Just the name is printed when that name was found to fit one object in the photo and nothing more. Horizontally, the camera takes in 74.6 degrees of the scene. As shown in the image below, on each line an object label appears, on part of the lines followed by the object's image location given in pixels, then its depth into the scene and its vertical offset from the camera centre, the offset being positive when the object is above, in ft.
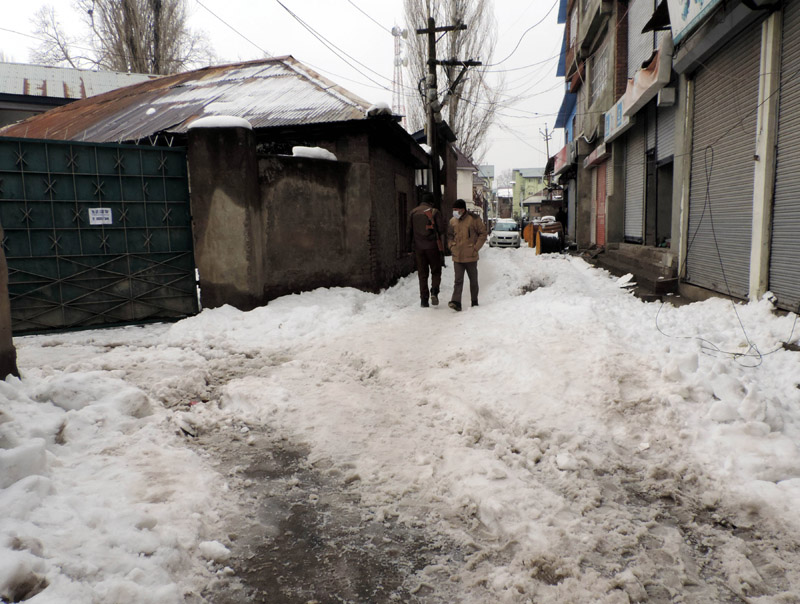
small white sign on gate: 24.36 +1.27
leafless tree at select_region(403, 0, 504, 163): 84.99 +31.03
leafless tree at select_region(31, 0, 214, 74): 85.92 +35.15
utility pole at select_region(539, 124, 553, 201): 214.90 +38.49
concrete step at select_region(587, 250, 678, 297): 30.91 -2.79
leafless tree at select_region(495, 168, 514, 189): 388.25 +41.38
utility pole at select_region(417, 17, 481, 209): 51.11 +12.42
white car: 94.58 -0.09
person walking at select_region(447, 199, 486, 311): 27.86 -0.31
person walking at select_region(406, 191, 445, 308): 29.04 -0.18
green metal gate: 23.13 +0.44
